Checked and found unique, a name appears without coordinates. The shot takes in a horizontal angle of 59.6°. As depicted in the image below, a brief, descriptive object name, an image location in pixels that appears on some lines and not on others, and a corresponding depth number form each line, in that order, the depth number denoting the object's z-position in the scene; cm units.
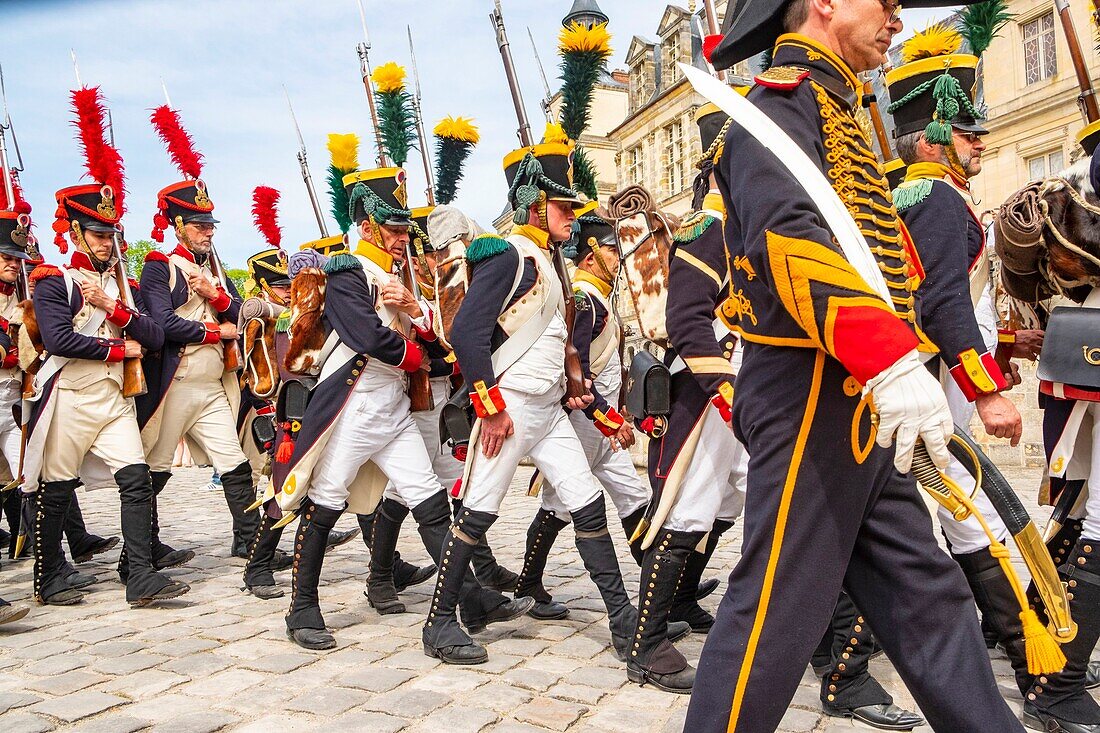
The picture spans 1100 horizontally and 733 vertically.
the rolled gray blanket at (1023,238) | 382
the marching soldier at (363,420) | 483
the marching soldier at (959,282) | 329
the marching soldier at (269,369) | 588
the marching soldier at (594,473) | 501
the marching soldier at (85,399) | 573
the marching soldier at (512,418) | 432
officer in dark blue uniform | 214
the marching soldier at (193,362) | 648
